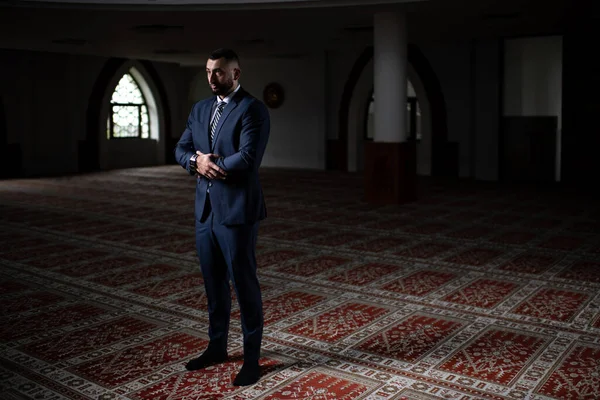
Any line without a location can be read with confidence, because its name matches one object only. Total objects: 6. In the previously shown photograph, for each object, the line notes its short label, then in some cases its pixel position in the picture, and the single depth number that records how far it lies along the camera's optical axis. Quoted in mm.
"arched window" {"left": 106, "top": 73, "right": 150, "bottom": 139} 16109
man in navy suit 2854
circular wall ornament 16094
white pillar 9117
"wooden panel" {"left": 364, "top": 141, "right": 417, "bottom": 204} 9281
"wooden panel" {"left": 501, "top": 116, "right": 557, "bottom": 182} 12320
